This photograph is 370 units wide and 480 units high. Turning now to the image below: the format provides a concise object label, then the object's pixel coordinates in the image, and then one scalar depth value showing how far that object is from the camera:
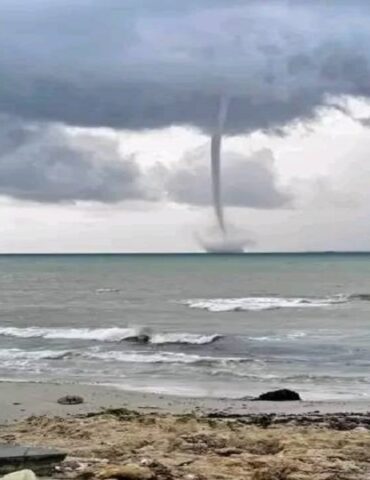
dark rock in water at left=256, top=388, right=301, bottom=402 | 28.77
